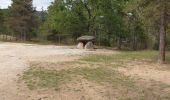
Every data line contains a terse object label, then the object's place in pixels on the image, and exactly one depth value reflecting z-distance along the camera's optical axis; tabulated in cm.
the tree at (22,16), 5428
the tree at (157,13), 1819
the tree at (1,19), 6341
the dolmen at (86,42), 3173
